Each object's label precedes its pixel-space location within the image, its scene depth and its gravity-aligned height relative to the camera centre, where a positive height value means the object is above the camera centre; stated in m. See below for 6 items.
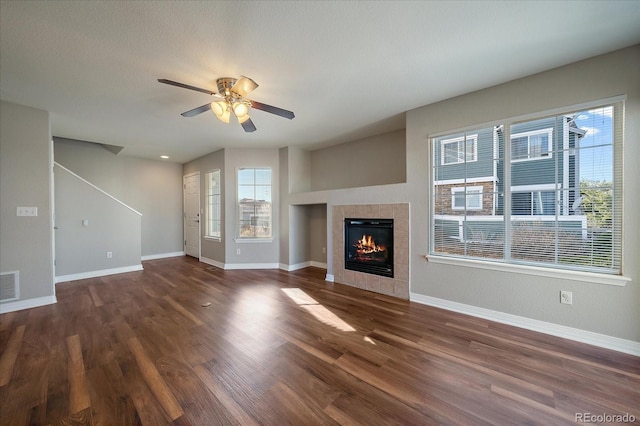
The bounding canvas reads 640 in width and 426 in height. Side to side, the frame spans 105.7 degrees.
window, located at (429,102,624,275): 2.21 +0.16
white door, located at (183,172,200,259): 6.34 -0.09
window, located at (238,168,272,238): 5.35 +0.19
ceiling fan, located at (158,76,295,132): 2.46 +1.11
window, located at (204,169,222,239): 5.65 +0.13
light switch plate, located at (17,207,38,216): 3.12 +0.01
